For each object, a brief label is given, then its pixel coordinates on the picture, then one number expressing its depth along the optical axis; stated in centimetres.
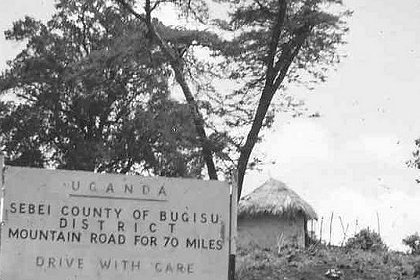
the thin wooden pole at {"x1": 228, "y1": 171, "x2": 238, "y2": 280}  762
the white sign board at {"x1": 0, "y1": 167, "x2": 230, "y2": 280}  733
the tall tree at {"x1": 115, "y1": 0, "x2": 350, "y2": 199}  1903
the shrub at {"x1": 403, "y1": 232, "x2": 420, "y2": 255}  2203
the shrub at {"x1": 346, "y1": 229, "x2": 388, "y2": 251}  1883
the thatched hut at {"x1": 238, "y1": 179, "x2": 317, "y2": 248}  2348
